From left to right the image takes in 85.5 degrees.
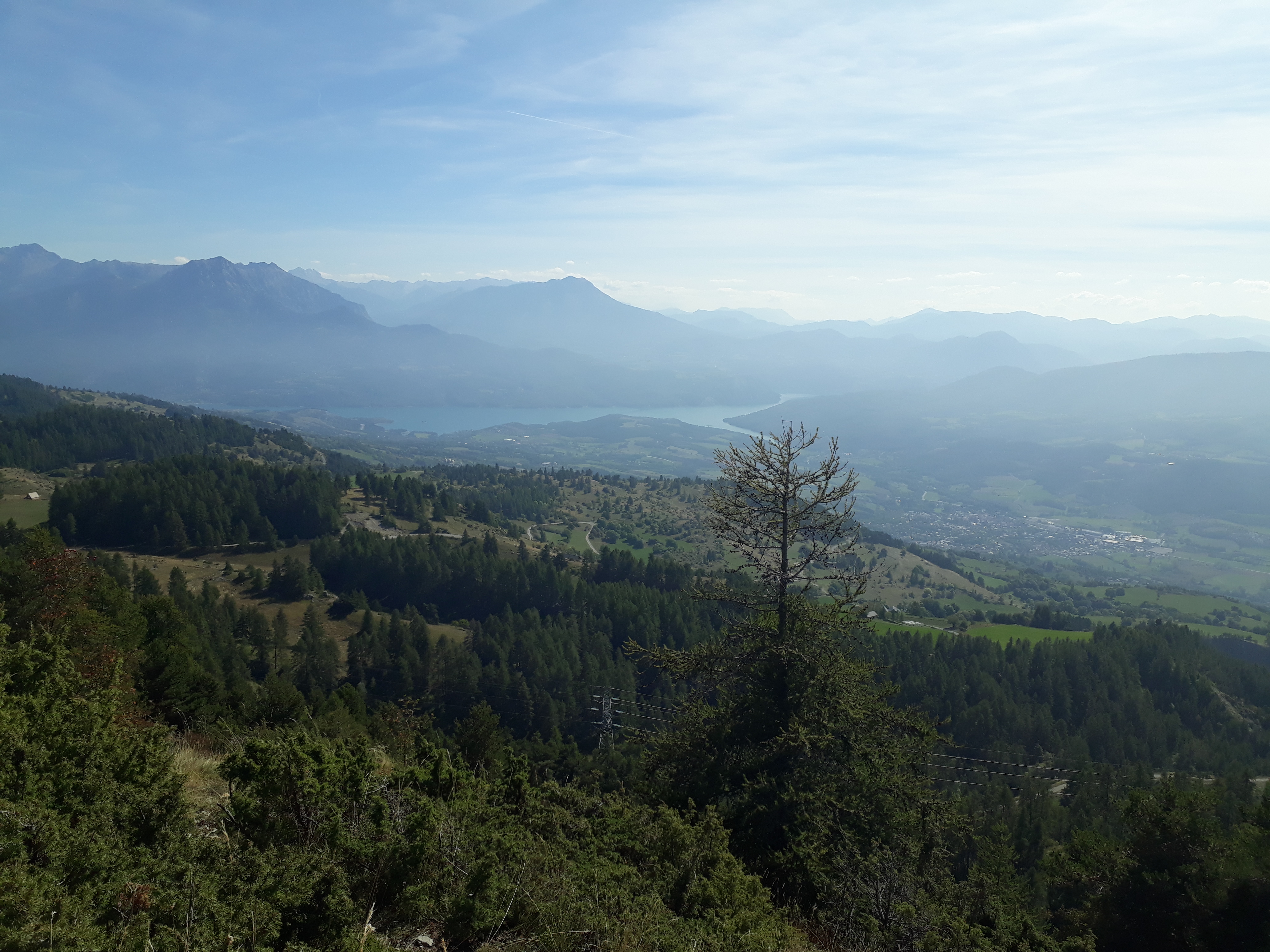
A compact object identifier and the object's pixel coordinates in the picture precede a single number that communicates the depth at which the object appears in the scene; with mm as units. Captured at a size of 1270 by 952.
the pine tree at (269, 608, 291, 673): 46531
